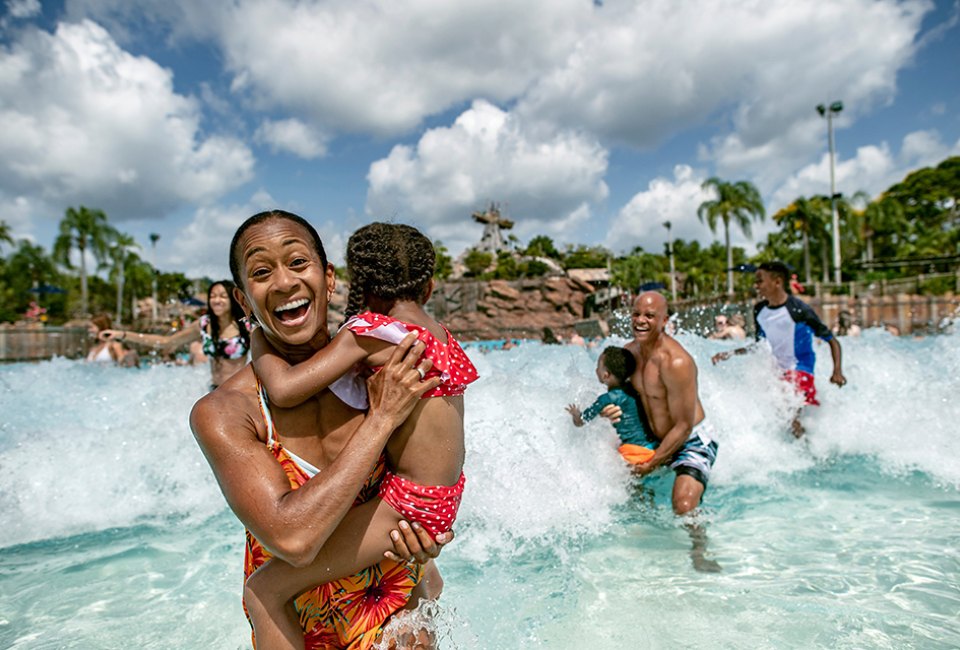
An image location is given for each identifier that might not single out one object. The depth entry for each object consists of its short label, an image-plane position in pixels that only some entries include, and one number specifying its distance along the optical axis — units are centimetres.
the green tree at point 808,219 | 4344
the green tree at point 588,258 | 6144
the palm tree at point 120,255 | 5762
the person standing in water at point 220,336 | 557
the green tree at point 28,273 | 5366
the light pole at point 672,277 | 4709
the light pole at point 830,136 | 3426
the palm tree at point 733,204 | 4147
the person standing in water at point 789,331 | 587
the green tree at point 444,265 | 5419
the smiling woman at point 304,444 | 150
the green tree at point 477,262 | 5697
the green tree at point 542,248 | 6631
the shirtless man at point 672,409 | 404
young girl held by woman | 164
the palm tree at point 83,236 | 5453
